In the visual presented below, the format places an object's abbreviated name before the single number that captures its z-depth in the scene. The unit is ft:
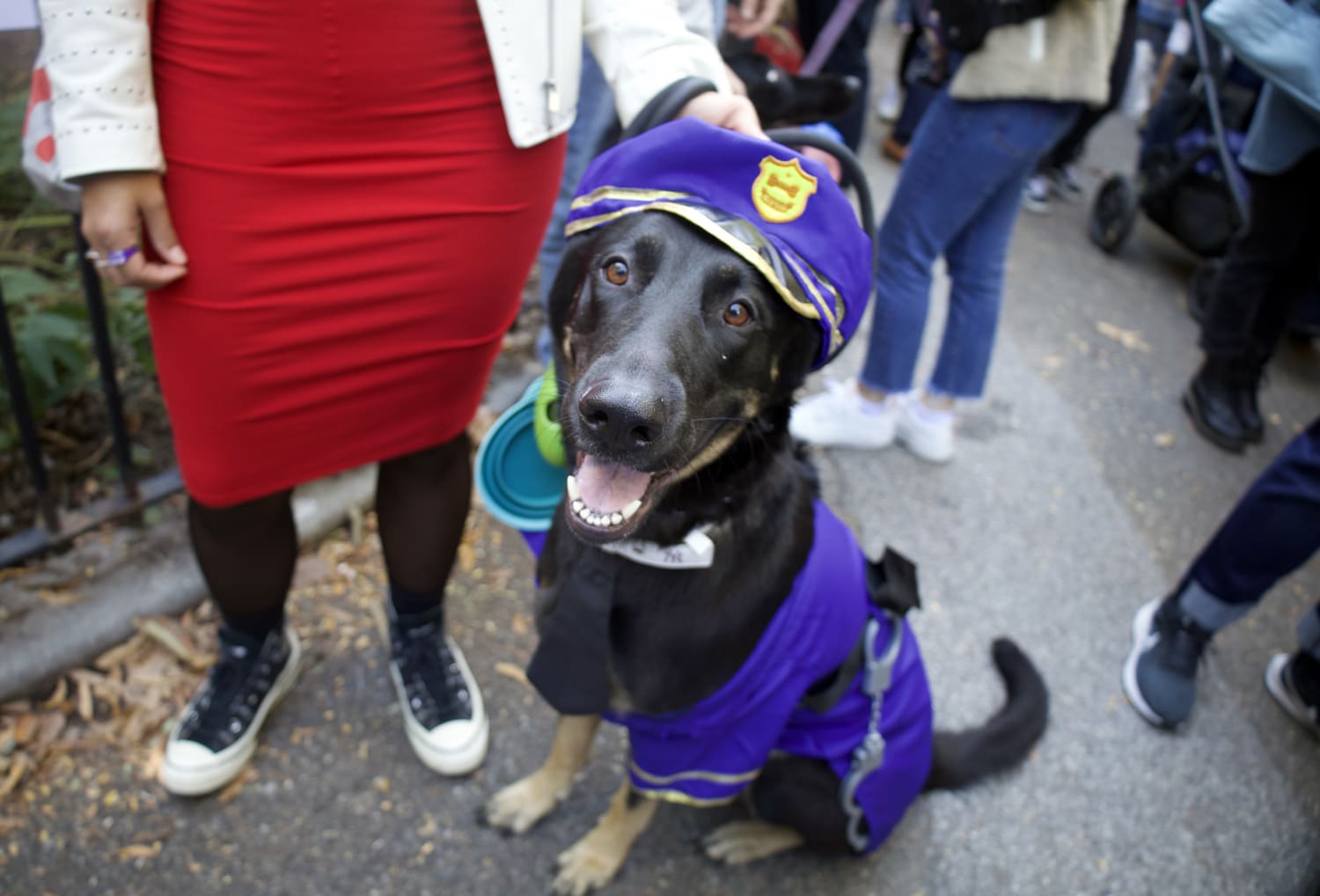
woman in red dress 4.54
